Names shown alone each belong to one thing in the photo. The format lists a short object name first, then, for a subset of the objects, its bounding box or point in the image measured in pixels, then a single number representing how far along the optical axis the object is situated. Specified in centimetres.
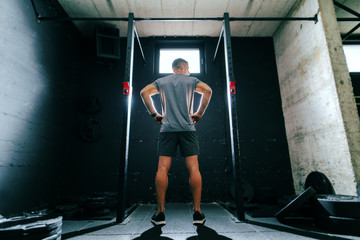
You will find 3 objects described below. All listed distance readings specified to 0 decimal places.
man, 178
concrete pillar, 218
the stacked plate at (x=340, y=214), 147
